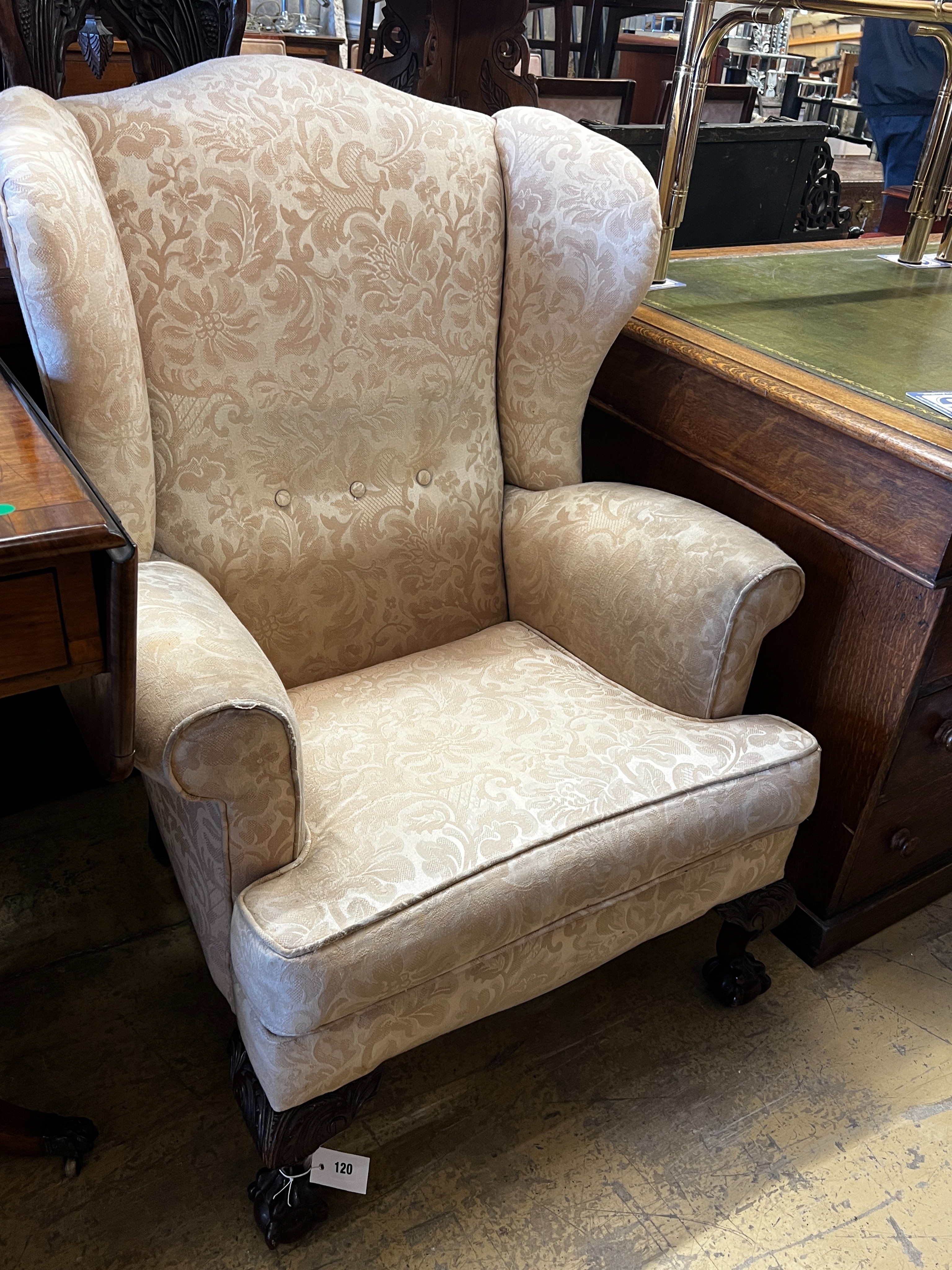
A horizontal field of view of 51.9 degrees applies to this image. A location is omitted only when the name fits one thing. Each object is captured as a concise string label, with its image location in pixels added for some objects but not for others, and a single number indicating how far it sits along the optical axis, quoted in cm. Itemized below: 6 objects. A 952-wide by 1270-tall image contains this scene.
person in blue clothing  243
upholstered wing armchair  90
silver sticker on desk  118
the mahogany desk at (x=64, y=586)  71
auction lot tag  108
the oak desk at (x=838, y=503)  114
